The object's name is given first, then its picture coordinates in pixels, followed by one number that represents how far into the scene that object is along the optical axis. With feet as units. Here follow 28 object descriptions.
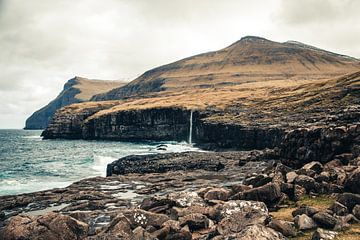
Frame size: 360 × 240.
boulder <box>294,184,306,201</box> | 91.40
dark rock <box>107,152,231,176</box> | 212.43
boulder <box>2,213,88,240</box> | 71.41
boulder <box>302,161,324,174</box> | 111.75
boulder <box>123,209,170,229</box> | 75.63
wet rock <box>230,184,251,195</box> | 96.07
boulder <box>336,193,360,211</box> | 74.43
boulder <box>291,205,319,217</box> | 72.39
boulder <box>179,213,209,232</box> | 76.72
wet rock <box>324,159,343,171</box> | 112.74
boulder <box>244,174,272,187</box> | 100.17
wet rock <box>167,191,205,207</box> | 90.17
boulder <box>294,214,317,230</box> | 67.59
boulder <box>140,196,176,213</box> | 91.09
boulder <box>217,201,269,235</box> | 67.46
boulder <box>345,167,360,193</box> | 84.74
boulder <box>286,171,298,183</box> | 101.78
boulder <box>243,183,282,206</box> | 88.74
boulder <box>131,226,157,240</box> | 65.16
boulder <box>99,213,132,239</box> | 64.69
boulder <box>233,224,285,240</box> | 54.80
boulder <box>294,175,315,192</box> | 95.13
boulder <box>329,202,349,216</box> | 71.67
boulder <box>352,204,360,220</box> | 69.23
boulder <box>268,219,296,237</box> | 64.69
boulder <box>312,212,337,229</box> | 66.33
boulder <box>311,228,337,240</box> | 59.21
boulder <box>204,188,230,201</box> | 95.76
